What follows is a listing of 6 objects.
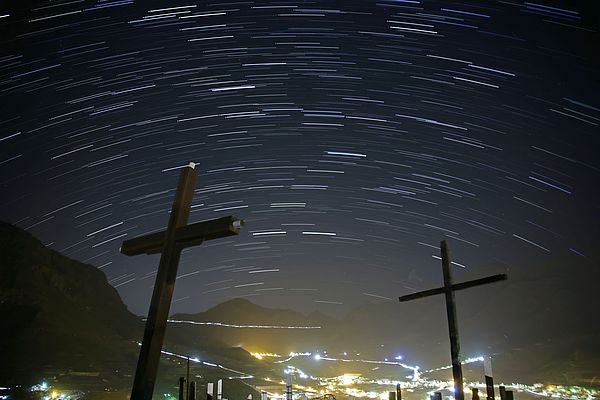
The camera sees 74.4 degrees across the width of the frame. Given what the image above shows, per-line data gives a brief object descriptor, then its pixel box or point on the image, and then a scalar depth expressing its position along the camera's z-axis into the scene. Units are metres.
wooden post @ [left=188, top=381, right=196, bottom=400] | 12.87
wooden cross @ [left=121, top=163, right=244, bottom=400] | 5.58
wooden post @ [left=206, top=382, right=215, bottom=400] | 11.09
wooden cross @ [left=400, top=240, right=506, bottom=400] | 10.90
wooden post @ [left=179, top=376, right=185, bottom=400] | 14.65
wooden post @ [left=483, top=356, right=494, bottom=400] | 8.83
